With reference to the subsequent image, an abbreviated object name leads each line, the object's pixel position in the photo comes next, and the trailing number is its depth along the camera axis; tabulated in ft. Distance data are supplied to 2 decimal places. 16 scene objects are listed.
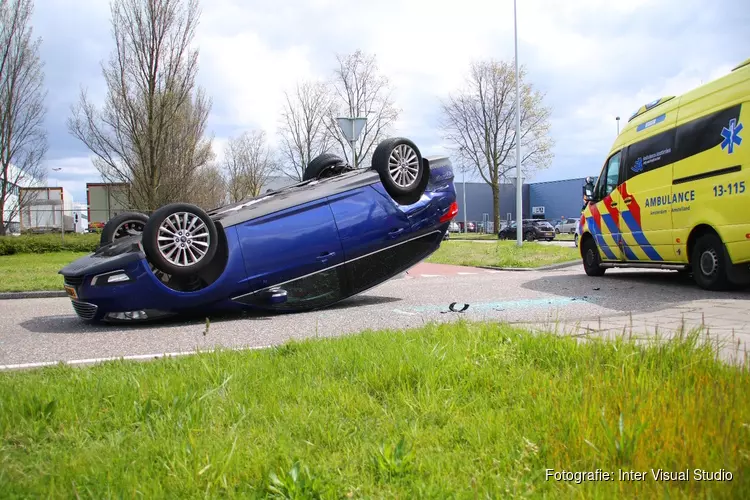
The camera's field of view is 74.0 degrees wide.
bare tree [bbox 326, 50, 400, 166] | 101.35
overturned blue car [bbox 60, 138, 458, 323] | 18.62
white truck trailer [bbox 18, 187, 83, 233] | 86.99
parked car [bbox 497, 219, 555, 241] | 119.96
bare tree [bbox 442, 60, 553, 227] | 127.13
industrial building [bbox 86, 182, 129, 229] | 75.55
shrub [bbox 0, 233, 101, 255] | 67.34
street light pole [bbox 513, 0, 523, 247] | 70.08
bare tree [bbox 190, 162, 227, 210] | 89.27
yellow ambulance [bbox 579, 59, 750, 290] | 21.91
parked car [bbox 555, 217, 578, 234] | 157.03
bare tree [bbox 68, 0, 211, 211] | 56.90
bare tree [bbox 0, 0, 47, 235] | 74.54
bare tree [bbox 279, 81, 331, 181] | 101.19
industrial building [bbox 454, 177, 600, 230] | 208.33
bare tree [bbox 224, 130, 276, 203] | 119.55
